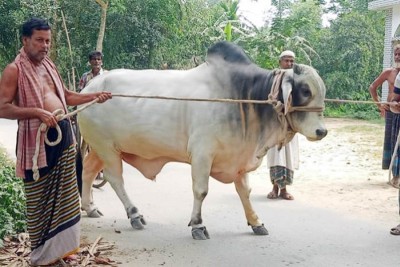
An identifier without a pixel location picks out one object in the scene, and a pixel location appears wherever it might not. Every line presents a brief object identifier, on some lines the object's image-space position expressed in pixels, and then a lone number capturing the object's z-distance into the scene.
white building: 17.20
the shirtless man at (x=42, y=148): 3.77
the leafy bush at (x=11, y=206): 4.82
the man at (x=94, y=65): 7.00
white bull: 4.62
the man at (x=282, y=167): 6.72
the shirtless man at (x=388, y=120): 7.33
